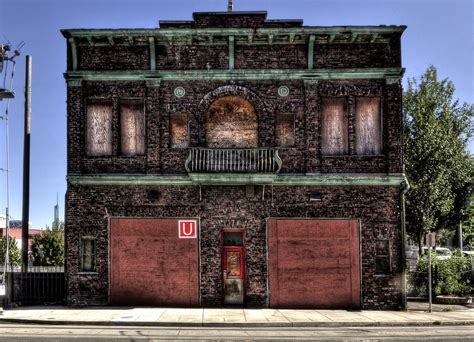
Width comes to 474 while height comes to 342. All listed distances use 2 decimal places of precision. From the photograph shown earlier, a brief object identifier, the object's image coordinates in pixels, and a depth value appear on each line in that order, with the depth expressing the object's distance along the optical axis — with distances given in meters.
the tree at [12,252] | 39.19
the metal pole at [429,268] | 16.84
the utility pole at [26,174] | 18.73
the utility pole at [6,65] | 15.90
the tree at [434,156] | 30.25
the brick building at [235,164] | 17.56
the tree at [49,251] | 32.78
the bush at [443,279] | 19.66
